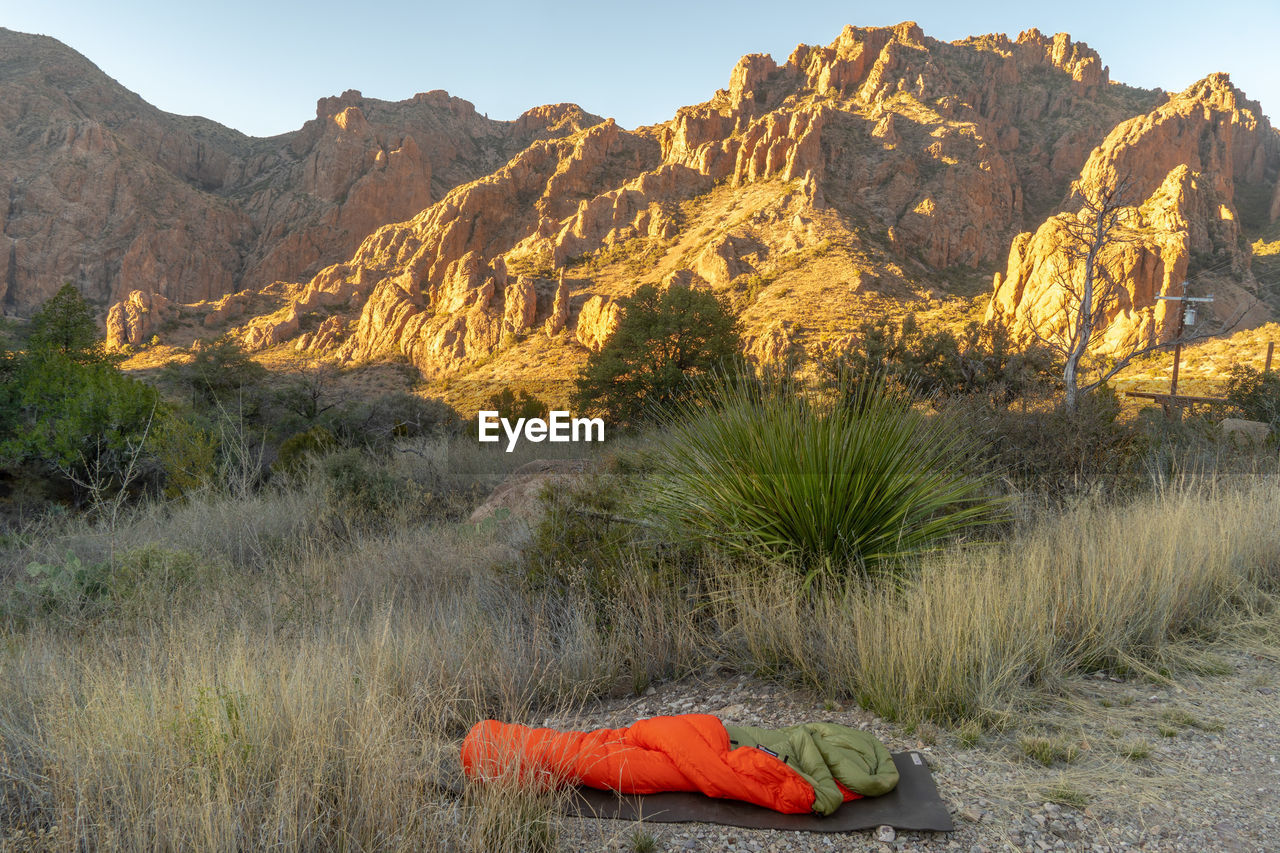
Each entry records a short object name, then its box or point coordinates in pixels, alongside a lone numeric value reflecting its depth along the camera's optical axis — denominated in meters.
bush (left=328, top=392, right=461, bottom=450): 18.69
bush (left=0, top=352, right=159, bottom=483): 13.01
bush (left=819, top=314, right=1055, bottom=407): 13.80
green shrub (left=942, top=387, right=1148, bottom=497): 7.52
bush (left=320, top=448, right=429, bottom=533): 9.05
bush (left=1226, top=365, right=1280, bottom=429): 15.86
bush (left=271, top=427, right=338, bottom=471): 12.73
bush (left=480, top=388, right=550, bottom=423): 24.14
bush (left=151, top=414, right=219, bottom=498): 11.67
